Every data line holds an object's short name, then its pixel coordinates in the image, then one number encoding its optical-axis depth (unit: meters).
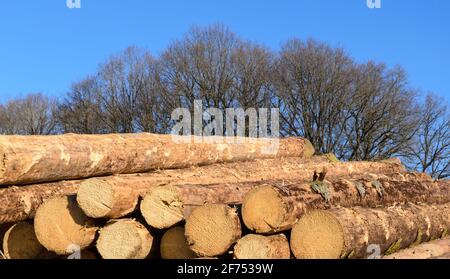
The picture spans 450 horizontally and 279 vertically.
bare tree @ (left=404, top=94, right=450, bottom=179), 38.03
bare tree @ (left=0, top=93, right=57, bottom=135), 48.78
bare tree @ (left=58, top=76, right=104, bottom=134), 44.09
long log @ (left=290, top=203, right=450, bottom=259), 6.12
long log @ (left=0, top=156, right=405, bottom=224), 7.46
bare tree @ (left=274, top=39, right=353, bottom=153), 36.44
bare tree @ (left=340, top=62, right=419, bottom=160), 36.44
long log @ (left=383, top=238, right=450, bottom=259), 7.72
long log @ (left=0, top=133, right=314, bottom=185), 7.52
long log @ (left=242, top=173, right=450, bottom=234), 6.18
